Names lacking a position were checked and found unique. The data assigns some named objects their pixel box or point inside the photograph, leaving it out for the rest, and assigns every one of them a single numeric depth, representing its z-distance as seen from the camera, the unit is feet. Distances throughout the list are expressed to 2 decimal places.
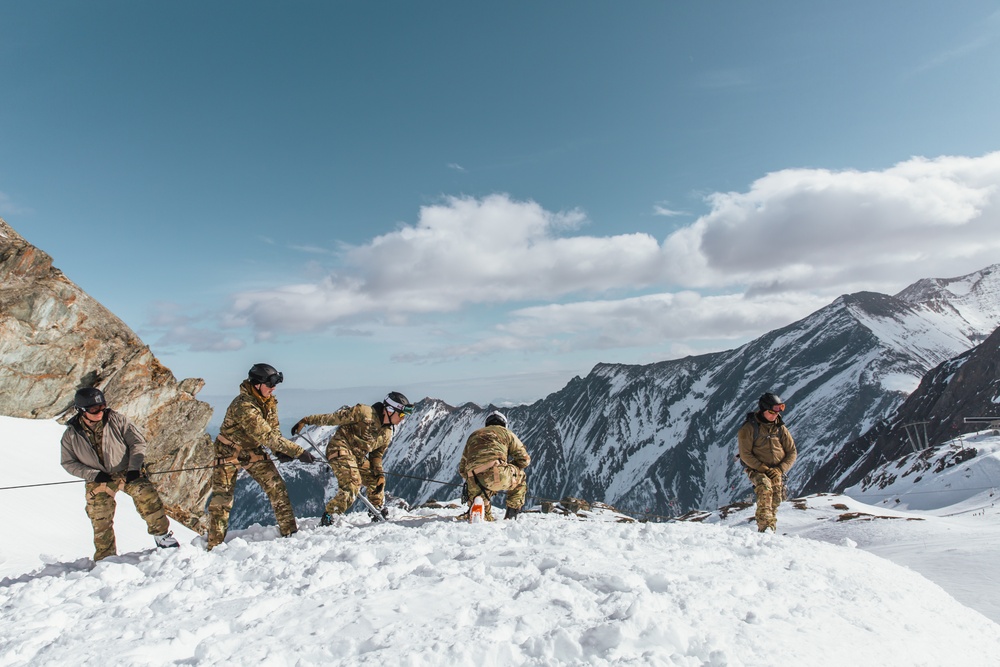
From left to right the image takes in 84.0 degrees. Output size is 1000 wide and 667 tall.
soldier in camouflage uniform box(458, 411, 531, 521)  35.83
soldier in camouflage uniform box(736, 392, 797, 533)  40.09
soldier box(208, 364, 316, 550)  29.27
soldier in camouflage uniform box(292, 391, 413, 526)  35.70
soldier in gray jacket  27.45
